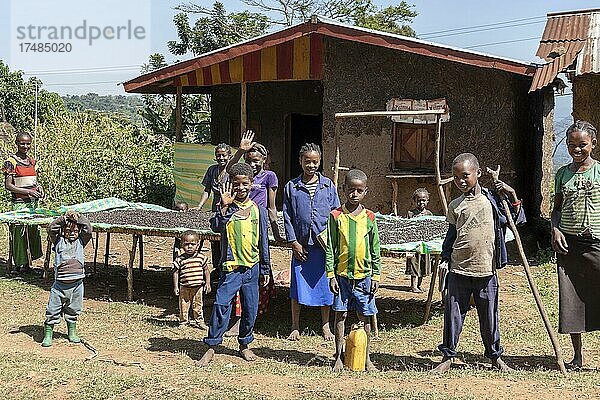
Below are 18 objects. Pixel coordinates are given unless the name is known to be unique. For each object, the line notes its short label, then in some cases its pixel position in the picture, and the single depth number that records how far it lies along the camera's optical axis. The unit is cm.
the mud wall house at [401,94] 1212
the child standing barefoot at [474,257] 562
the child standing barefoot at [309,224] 659
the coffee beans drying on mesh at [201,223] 754
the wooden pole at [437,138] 1024
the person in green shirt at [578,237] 562
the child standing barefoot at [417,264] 889
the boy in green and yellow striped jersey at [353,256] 567
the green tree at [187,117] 2383
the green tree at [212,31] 2708
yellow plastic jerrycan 570
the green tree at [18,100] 3547
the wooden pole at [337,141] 1064
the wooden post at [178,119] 1507
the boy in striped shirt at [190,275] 748
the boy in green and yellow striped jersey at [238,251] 595
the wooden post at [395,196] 1215
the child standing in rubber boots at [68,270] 660
